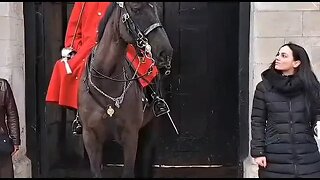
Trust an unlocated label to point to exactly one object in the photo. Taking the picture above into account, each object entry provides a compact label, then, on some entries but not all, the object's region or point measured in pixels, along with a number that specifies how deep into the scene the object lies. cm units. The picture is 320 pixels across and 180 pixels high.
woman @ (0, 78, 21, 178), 492
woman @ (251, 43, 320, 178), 456
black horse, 456
